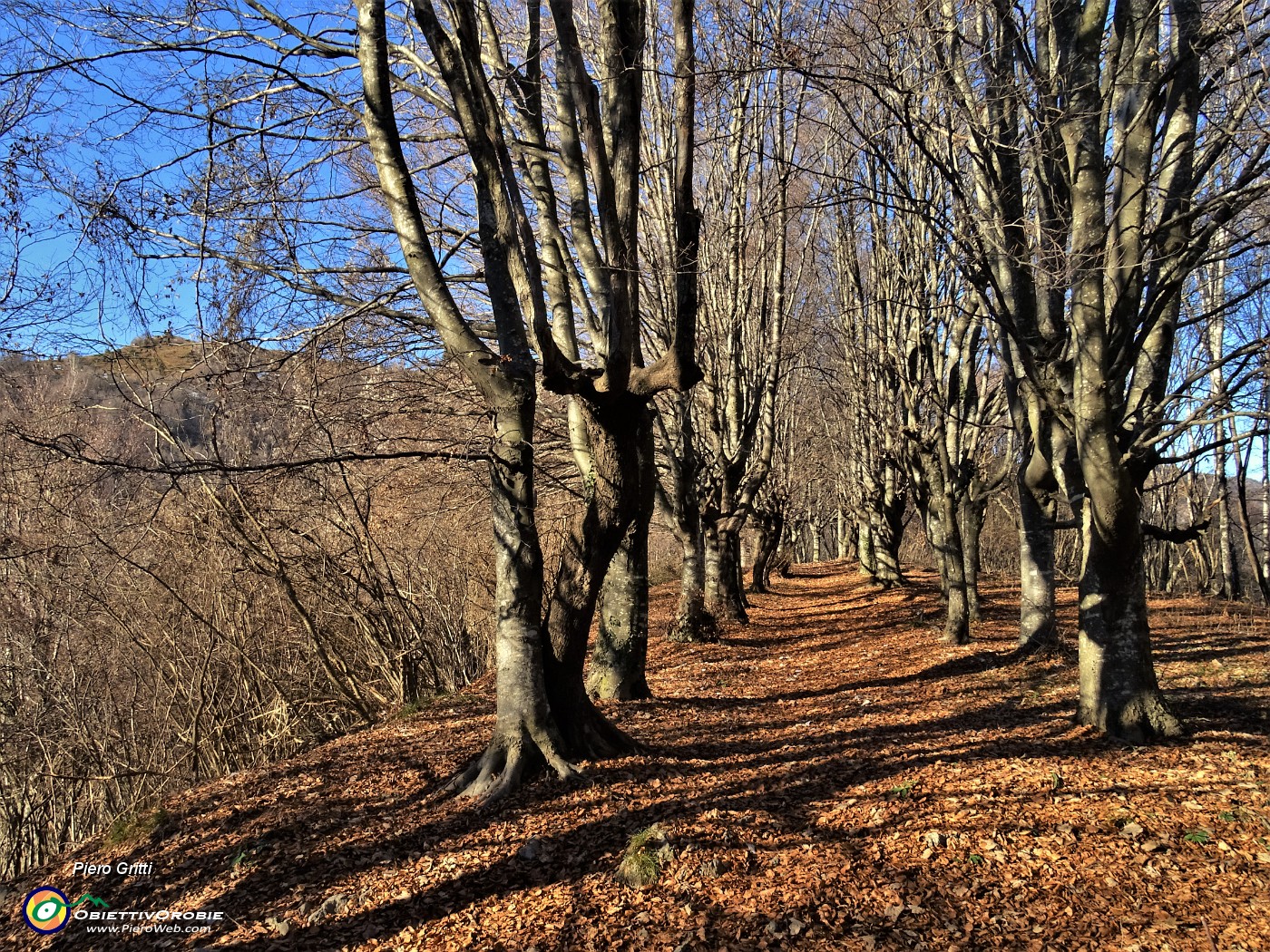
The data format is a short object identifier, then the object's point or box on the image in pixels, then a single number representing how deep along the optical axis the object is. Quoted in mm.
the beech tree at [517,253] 4594
